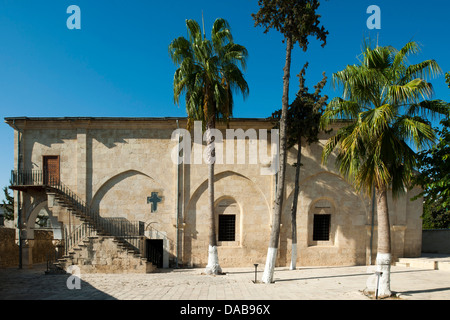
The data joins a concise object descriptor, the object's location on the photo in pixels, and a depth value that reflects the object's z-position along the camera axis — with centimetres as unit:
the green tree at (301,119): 1658
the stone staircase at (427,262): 1691
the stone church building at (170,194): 1822
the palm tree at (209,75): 1537
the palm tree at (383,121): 1015
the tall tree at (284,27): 1312
